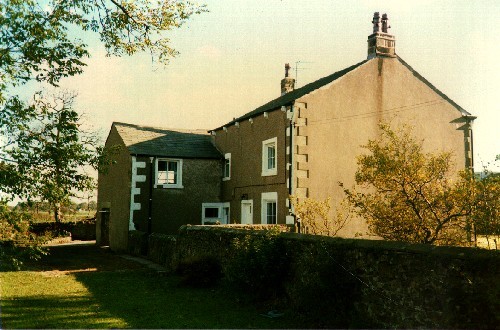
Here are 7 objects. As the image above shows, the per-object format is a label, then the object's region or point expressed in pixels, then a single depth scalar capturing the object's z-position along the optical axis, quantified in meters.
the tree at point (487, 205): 8.60
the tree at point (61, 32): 8.34
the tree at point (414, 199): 9.86
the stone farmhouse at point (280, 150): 17.09
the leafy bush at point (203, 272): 11.45
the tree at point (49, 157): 8.29
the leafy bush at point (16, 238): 7.89
